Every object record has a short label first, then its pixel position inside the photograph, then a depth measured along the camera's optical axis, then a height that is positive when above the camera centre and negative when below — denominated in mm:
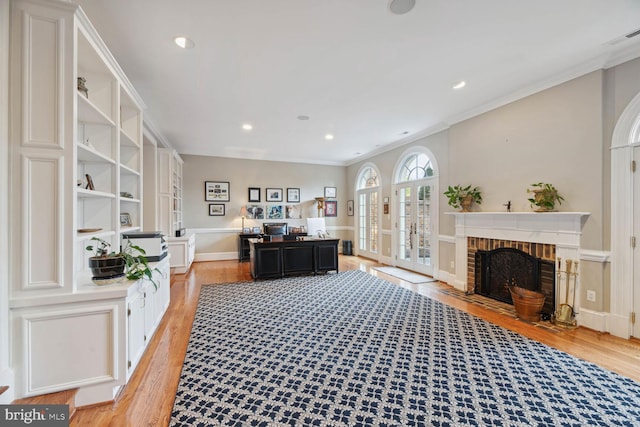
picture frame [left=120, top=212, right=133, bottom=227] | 3331 -83
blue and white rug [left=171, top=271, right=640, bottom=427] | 1750 -1280
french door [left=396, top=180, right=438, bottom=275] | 5371 -259
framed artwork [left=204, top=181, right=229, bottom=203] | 7270 +567
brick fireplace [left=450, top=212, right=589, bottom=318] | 3189 -312
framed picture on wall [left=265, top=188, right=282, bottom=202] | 7812 +512
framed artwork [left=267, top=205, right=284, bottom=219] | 7828 +12
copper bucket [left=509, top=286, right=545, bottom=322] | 3215 -1076
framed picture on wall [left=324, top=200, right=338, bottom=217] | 8523 +141
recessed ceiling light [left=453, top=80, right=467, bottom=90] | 3376 +1600
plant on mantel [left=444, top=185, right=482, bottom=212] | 4277 +259
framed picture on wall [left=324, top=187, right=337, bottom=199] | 8516 +634
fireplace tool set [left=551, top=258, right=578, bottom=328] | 3115 -1067
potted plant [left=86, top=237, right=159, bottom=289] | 1992 -420
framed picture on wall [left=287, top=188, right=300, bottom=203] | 8070 +513
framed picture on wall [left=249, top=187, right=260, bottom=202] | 7637 +511
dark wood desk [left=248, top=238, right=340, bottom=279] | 5242 -887
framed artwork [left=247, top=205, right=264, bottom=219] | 7625 +11
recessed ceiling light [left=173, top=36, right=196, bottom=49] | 2484 +1571
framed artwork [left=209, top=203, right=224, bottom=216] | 7336 +89
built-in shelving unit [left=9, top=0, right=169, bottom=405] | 1719 -164
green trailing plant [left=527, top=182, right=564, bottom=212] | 3287 +180
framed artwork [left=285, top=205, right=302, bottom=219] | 8031 +13
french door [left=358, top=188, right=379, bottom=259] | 7338 -280
